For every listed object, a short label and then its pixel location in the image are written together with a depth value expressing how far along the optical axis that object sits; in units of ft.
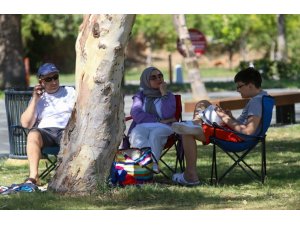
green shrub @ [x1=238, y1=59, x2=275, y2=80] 116.26
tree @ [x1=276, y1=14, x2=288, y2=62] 134.82
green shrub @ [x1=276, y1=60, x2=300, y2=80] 116.37
